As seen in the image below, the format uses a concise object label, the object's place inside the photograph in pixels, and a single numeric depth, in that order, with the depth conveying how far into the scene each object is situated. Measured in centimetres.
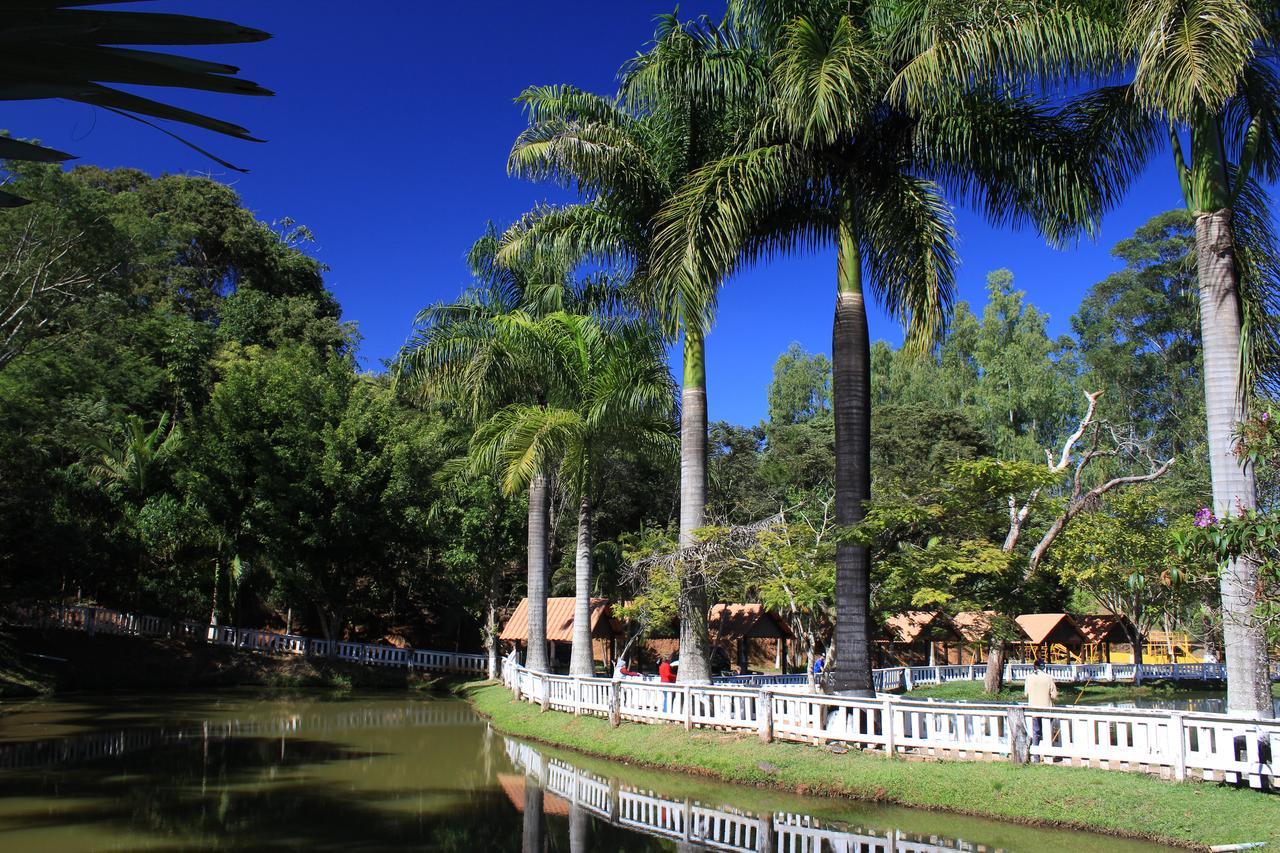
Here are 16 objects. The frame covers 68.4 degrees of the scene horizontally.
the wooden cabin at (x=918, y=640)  2871
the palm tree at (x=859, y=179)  1322
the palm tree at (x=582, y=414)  2072
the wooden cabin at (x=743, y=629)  2909
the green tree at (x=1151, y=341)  4559
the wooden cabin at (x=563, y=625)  3147
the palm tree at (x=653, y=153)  1592
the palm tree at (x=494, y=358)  2270
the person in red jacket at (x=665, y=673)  2024
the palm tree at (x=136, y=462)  3234
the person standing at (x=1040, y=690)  1433
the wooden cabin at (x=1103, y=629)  3766
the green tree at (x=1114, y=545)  2713
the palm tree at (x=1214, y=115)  1086
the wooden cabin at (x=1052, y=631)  3509
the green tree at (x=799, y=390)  6247
